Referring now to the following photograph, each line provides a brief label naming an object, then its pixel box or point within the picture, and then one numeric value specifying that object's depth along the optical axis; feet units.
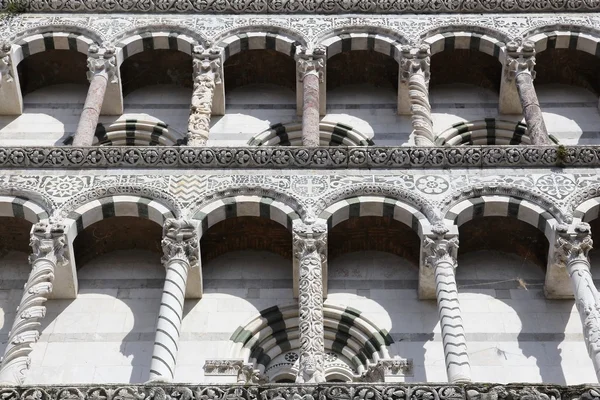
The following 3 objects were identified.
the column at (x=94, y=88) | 48.91
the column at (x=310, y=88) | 48.96
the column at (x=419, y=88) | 49.14
